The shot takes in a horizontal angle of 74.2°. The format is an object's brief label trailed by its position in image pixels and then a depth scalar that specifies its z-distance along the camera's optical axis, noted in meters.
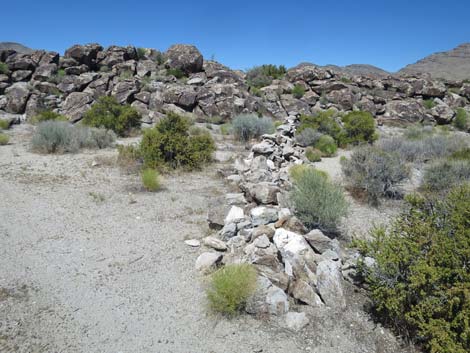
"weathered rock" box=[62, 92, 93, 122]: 17.44
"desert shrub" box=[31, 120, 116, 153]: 11.01
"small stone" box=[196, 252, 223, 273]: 4.23
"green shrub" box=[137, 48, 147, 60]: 28.51
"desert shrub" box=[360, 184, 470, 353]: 2.65
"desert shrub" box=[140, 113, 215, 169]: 9.20
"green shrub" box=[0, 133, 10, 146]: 11.72
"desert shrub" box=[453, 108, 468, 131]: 21.55
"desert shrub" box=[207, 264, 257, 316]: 3.37
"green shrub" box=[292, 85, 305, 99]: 23.80
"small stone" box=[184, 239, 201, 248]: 4.95
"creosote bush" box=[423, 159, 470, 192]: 7.30
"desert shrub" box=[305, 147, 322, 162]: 11.45
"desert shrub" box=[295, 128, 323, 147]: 13.62
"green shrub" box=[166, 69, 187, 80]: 24.80
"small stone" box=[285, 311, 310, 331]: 3.21
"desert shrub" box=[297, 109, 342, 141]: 14.90
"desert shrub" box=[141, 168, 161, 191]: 7.43
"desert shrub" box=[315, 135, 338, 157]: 12.65
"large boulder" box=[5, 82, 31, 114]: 18.78
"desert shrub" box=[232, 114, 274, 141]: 14.68
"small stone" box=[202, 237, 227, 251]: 4.70
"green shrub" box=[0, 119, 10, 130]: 14.57
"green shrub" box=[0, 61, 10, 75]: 22.44
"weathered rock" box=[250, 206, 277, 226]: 5.08
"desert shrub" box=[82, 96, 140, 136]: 14.59
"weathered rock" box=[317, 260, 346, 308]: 3.51
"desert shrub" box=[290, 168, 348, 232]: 5.25
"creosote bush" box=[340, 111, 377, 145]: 14.42
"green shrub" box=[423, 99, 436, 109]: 23.59
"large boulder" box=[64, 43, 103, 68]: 25.67
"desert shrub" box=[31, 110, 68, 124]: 16.11
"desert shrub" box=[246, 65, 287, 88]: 26.80
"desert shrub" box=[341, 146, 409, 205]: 7.16
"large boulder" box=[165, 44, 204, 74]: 25.77
